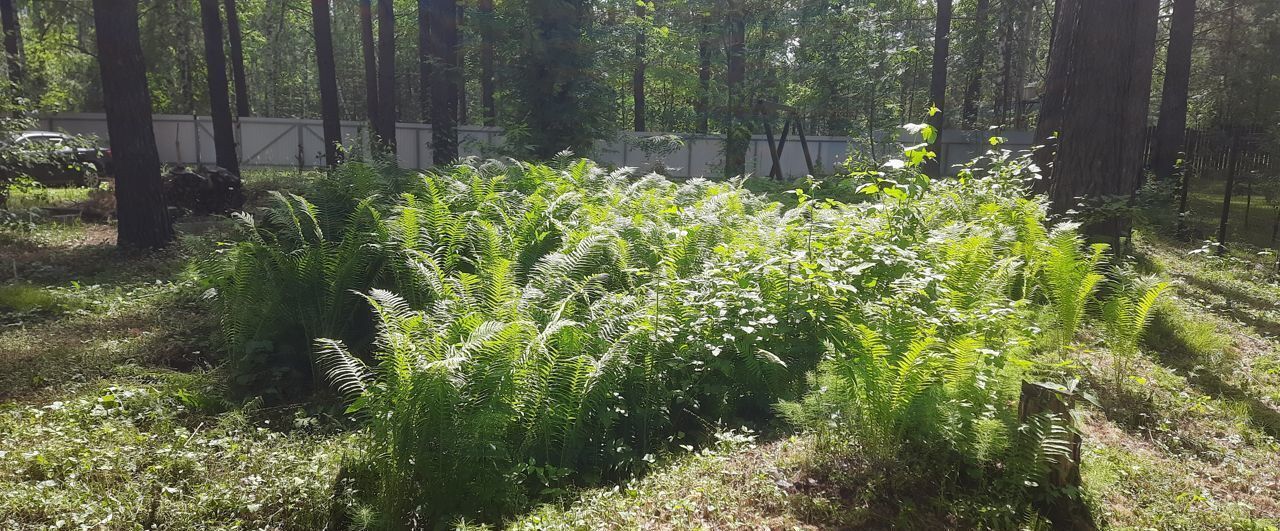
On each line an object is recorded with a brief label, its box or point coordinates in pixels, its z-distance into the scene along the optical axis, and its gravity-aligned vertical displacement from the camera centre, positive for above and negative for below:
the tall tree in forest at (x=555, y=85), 14.44 +1.10
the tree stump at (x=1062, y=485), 3.28 -1.46
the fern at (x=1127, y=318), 4.64 -1.05
